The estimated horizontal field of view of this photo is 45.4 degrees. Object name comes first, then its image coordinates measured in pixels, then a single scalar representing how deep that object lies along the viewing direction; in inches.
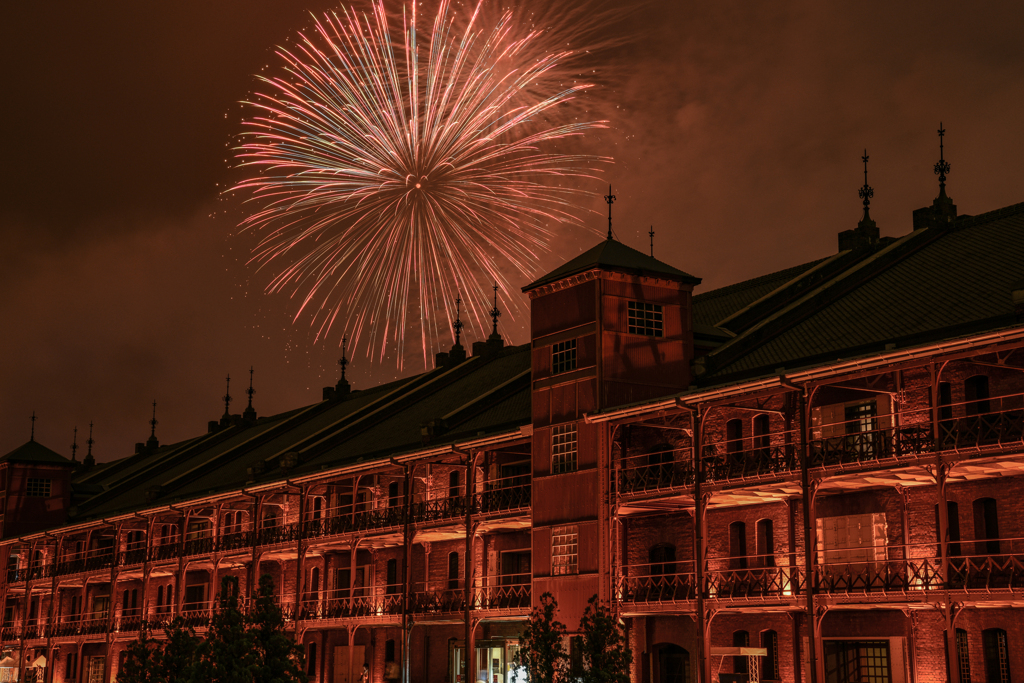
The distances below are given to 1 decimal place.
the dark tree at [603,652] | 1333.7
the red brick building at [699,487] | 1259.8
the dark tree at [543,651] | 1379.2
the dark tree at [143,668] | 1339.8
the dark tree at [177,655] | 1344.7
